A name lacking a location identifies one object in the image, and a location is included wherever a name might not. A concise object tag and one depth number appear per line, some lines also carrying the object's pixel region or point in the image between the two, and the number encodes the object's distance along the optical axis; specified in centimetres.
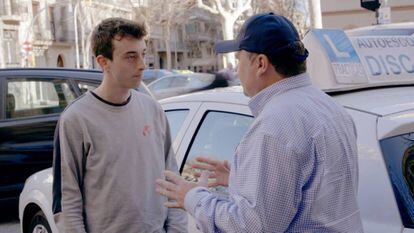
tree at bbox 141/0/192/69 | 4225
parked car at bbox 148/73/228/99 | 1550
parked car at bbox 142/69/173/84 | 1723
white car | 224
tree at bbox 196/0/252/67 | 3397
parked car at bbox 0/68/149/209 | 630
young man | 253
